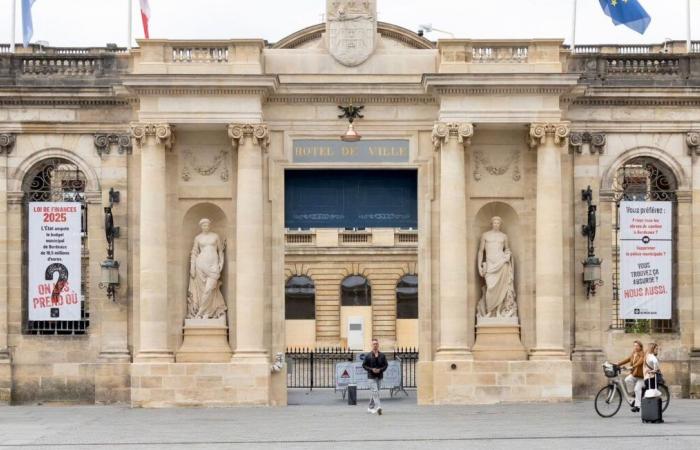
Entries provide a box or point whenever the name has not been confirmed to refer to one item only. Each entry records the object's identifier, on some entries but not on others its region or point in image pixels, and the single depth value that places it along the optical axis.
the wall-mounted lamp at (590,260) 33.41
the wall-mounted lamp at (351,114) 33.22
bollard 34.11
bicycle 28.83
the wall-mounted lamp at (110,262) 33.22
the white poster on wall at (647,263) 34.16
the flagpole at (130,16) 35.88
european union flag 35.47
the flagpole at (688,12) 36.04
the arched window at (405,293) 67.62
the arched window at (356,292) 67.81
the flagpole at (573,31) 35.91
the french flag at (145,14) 36.62
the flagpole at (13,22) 35.84
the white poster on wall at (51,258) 34.00
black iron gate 44.69
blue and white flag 35.94
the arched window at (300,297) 67.38
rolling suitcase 27.20
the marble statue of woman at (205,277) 33.22
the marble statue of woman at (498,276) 33.31
